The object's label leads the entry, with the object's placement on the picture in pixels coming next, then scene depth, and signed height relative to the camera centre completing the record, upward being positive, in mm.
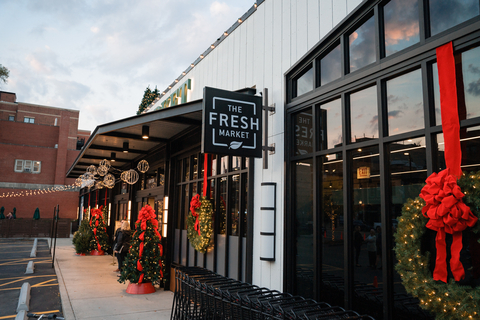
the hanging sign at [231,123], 5371 +1332
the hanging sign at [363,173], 4336 +461
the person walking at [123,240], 11219 -1032
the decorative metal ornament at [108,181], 14156 +1037
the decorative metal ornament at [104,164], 12562 +1537
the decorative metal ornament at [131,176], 11940 +1061
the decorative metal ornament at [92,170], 13977 +1503
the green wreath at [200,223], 7754 -343
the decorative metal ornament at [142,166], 11594 +1350
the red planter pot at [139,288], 9219 -2100
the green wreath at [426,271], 2873 -561
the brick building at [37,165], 37312 +4583
